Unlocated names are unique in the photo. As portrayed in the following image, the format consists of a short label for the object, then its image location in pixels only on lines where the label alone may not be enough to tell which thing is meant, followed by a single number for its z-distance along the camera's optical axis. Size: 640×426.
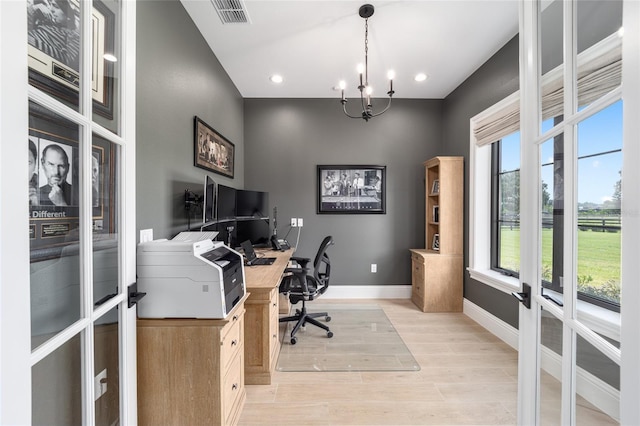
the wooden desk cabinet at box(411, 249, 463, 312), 3.26
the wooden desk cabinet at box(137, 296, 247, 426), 1.29
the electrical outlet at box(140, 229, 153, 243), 1.54
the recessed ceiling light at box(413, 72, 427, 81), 3.05
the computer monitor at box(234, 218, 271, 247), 3.14
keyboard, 2.53
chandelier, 2.04
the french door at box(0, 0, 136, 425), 0.58
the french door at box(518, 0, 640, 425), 0.62
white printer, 1.29
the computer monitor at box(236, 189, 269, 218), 2.86
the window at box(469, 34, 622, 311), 0.70
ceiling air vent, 1.88
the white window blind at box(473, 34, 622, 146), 0.69
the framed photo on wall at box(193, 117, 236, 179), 2.25
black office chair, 2.51
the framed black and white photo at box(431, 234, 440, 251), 3.48
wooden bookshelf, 3.26
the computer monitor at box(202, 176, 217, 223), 1.99
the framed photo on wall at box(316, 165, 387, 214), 3.74
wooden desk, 1.86
